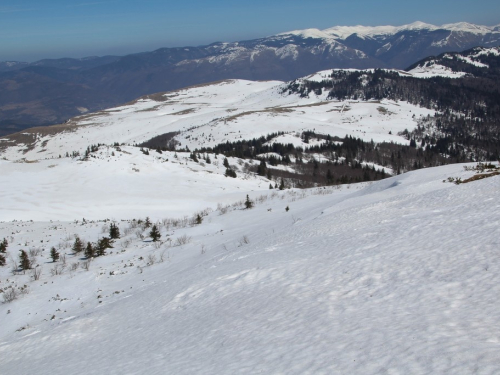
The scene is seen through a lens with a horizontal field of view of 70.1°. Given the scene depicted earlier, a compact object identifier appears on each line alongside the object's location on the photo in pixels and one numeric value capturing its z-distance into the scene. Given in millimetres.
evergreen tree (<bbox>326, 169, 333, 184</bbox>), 87906
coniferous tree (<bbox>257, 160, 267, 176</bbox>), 85538
